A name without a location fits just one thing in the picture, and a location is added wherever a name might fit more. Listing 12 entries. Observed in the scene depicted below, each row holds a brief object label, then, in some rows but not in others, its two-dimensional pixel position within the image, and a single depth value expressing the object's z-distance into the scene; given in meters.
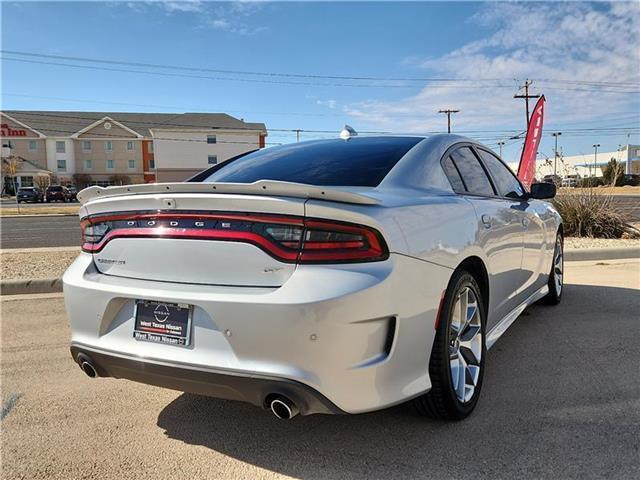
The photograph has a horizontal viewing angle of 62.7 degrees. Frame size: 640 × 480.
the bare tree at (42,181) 54.22
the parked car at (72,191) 49.16
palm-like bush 10.26
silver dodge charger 2.12
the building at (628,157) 81.51
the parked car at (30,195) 45.47
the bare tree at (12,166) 52.62
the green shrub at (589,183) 11.05
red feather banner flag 15.12
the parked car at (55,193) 46.36
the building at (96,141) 59.09
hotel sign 60.03
